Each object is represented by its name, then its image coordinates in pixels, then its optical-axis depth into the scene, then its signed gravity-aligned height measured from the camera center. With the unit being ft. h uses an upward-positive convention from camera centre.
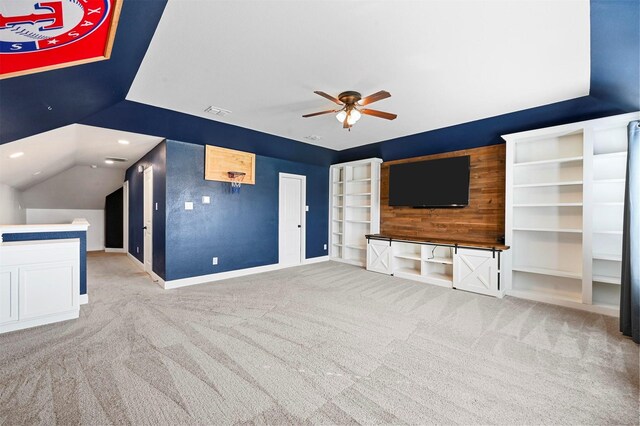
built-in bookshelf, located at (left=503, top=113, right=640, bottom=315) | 10.76 -0.03
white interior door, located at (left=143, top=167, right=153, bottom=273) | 15.81 -0.57
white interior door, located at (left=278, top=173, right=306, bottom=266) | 18.54 -0.63
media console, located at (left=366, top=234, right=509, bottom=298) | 12.71 -2.78
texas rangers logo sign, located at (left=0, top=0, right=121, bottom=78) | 4.19 +3.21
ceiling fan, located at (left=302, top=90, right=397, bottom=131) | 10.55 +4.16
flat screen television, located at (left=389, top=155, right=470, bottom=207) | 14.92 +1.73
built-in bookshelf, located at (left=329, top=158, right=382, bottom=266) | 19.97 +0.06
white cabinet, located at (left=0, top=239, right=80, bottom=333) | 8.57 -2.52
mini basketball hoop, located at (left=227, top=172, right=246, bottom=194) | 15.58 +1.81
